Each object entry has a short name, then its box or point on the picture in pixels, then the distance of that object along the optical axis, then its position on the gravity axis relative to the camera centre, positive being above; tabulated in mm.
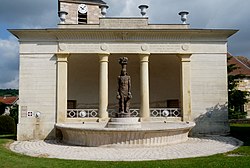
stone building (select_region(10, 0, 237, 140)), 16812 +1621
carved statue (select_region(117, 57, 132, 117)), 14586 +33
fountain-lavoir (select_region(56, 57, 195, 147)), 12594 -1733
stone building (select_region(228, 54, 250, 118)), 35300 +1354
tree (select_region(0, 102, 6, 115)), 31734 -1613
